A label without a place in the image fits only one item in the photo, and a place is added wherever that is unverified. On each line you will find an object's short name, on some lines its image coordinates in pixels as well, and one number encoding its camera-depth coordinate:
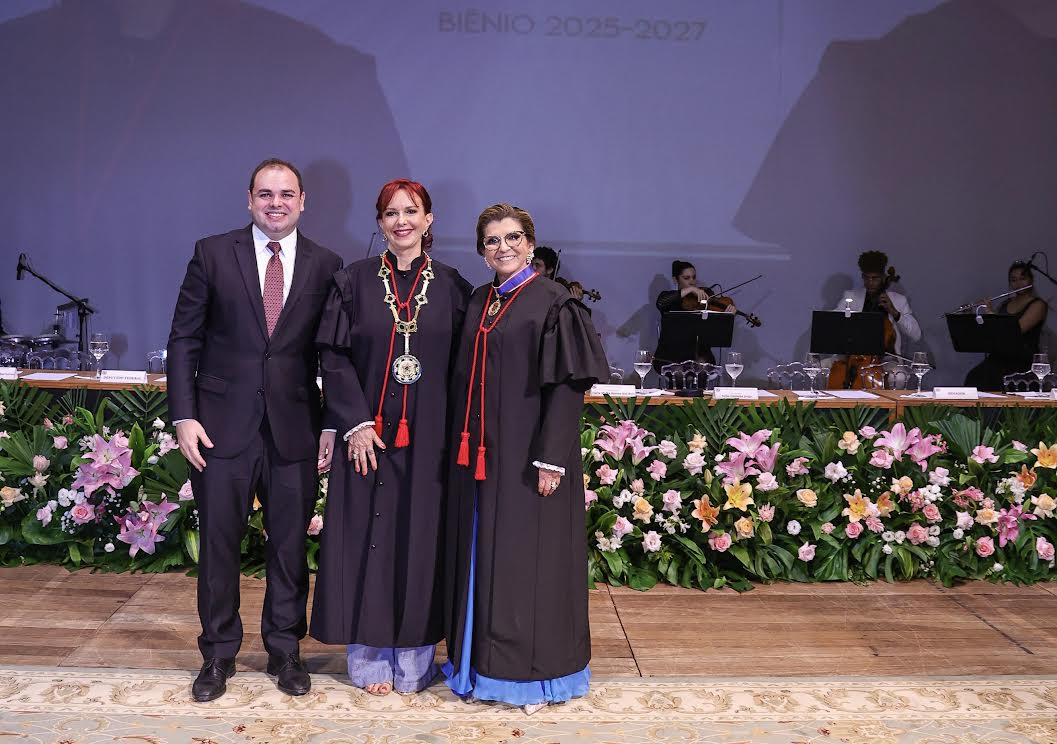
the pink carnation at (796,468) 4.00
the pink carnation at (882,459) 4.03
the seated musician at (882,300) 6.96
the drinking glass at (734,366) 4.63
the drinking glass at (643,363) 4.57
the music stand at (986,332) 5.89
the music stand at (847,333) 5.40
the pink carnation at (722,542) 3.86
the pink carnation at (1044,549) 4.00
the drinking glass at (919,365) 4.85
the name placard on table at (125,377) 4.43
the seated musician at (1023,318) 6.68
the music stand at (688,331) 5.20
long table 4.31
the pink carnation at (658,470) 3.95
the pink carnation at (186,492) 3.78
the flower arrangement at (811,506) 3.93
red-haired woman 2.79
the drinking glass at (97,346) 4.66
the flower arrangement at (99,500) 3.87
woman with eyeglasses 2.71
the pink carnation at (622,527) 3.87
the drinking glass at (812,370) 4.75
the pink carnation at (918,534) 4.00
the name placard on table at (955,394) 4.62
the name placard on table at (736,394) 4.34
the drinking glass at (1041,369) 4.96
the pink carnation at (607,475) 3.93
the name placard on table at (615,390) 4.36
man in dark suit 2.75
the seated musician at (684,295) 7.03
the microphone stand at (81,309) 7.03
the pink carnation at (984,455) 4.06
